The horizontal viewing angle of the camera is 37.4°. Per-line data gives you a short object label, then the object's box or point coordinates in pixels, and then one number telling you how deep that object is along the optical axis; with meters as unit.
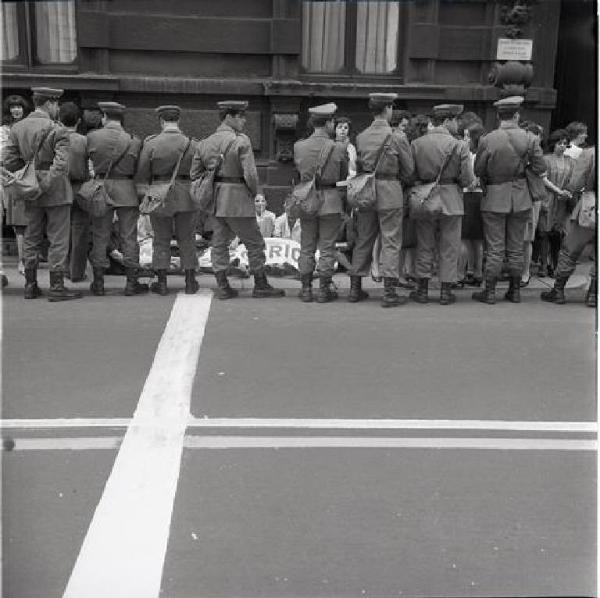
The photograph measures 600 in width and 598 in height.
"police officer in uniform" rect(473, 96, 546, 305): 8.84
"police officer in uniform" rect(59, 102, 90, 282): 8.91
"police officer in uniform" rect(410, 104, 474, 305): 8.75
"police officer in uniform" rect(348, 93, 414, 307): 8.65
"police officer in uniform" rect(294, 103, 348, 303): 8.77
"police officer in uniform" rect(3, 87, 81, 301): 8.46
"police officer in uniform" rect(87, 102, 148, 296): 8.95
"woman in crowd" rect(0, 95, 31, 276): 9.06
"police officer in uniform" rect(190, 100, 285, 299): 8.76
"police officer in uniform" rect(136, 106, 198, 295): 8.93
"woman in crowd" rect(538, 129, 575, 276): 10.17
